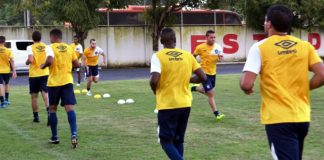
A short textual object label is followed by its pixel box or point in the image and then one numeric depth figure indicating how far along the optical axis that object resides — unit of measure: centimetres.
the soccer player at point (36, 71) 994
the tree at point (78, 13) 2549
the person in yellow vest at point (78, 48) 1794
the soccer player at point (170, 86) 593
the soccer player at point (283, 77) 428
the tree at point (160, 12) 3005
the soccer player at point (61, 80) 811
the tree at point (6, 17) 3416
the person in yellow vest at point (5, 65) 1334
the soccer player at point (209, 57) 1057
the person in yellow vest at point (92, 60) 1636
